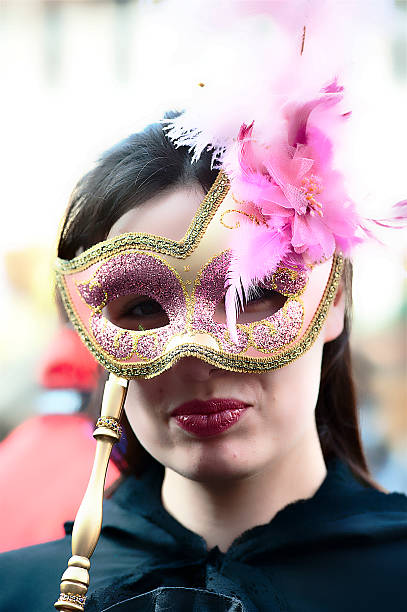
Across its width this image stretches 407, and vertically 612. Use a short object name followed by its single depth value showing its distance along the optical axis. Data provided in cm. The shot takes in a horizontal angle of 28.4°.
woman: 171
